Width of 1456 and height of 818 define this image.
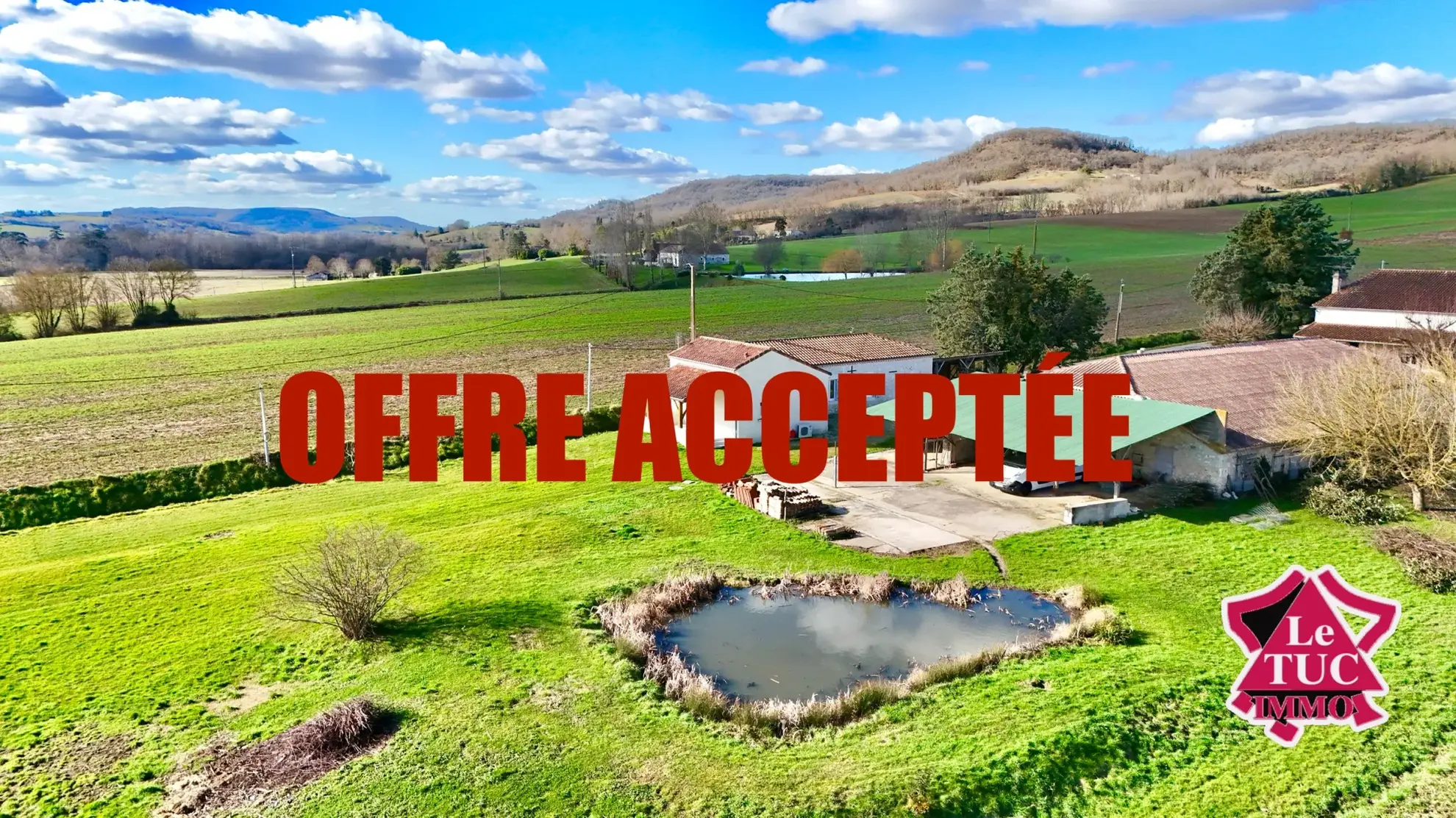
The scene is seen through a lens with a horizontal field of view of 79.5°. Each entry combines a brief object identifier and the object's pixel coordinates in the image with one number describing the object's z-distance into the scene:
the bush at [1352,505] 23.48
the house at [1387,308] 39.56
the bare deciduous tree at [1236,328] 45.16
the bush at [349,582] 17.38
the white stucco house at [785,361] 33.34
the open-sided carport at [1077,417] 25.58
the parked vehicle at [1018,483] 26.83
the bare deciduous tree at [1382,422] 23.58
